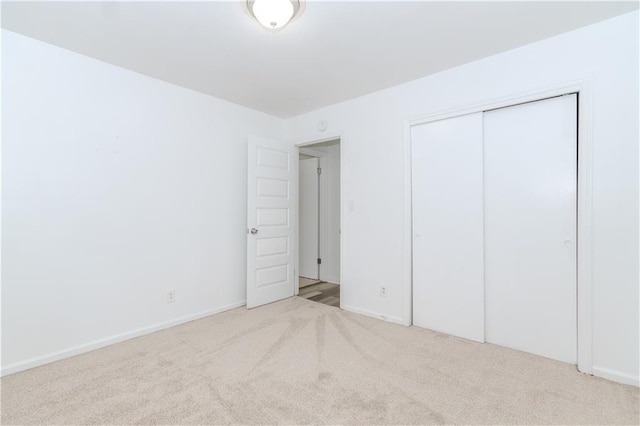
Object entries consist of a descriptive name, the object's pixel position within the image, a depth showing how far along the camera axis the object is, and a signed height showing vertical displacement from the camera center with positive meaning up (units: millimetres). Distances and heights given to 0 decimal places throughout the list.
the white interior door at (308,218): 5082 -116
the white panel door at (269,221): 3557 -122
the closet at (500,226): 2254 -128
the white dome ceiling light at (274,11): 1747 +1192
